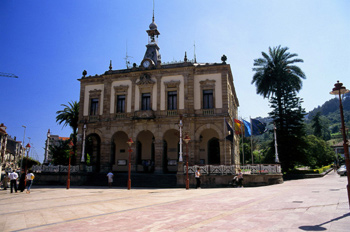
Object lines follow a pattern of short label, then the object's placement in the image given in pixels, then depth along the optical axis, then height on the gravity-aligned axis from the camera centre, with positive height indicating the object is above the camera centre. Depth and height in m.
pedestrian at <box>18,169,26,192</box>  20.02 -1.67
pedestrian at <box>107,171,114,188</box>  23.79 -1.58
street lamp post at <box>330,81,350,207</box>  8.94 +2.37
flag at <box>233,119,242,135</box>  27.83 +3.44
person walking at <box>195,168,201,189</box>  21.49 -1.47
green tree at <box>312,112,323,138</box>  81.22 +10.18
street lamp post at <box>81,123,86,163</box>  27.80 +0.83
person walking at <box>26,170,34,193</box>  19.01 -1.27
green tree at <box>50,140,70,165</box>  42.16 +0.95
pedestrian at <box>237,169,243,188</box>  20.94 -1.53
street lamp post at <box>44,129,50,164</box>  28.41 +1.21
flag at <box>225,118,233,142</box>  24.75 +2.52
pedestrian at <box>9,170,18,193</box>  19.52 -1.32
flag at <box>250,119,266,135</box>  27.17 +3.35
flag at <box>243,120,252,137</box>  27.88 +3.18
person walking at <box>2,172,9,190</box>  21.81 -1.71
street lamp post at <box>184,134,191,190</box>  21.15 -1.77
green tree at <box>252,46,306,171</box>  32.00 +8.22
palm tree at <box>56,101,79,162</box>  39.19 +6.64
